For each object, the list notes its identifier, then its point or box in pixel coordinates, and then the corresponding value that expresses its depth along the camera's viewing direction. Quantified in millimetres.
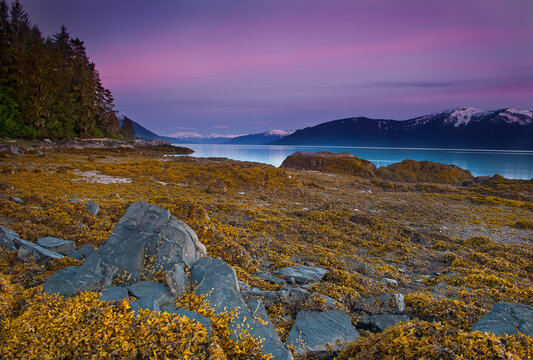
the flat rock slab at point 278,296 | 4820
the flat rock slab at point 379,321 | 4582
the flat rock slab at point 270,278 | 5855
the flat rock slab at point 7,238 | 5381
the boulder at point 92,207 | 8820
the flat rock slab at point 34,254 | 5008
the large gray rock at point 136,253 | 4008
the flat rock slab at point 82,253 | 5367
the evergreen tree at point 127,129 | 86938
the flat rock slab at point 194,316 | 3181
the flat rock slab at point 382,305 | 5129
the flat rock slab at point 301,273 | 6121
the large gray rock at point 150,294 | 3586
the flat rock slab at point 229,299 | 3414
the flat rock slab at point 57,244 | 5820
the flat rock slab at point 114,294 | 3580
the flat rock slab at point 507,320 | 3500
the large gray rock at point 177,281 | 4117
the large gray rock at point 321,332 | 3811
